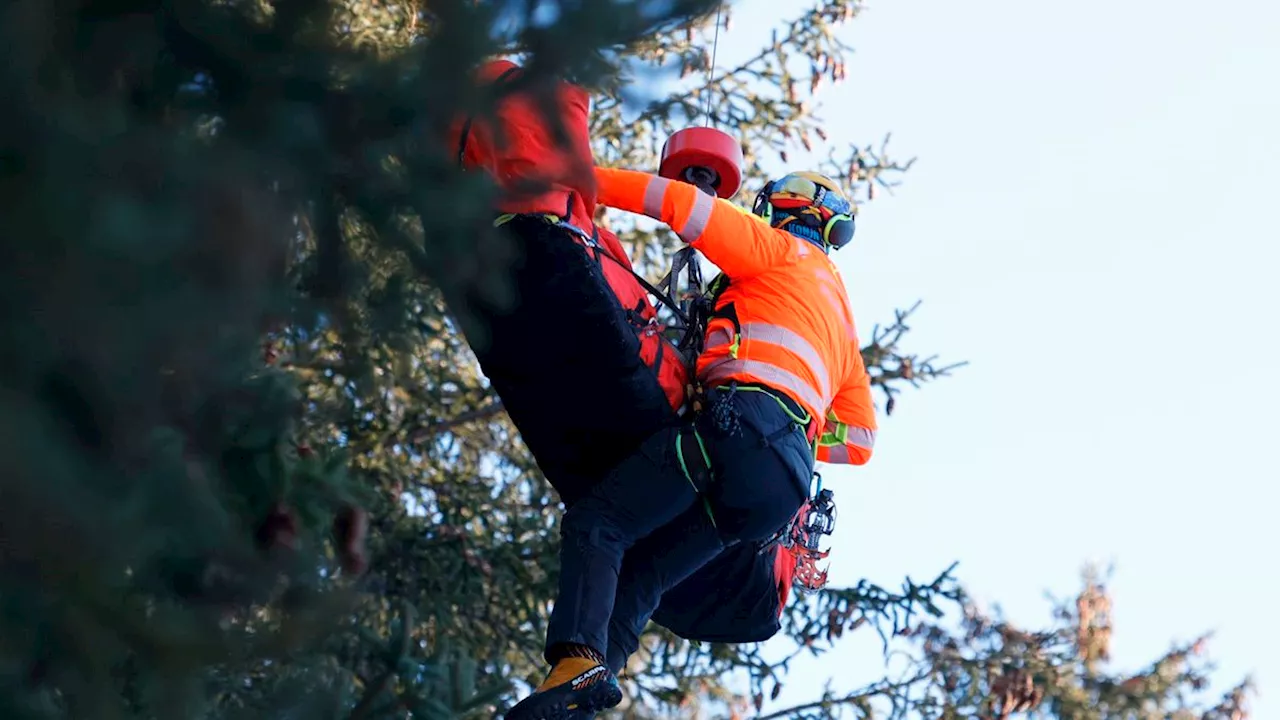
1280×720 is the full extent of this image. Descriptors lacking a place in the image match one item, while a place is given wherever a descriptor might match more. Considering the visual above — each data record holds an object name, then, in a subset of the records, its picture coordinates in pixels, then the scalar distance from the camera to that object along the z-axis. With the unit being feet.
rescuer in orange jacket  39.19
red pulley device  43.70
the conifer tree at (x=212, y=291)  20.68
